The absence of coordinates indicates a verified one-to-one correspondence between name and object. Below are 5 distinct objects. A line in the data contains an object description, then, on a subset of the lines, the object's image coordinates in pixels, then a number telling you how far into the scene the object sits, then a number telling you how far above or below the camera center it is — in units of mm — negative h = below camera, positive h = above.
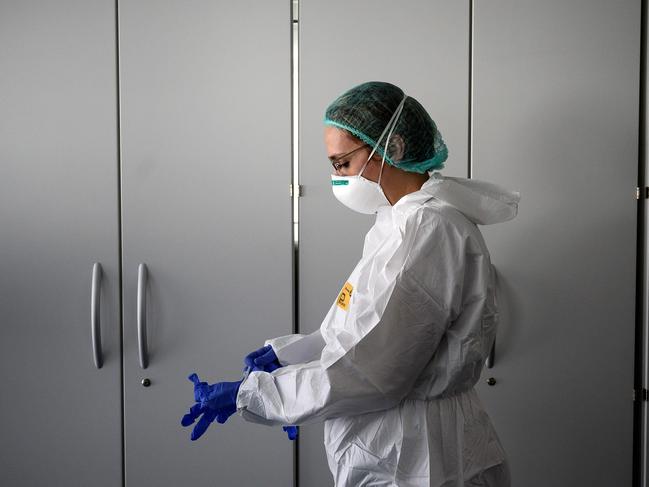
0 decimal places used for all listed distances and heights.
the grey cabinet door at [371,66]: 1773 +528
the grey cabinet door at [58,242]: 1797 -27
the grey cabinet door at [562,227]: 1759 +24
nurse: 1067 -197
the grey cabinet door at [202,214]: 1797 +63
